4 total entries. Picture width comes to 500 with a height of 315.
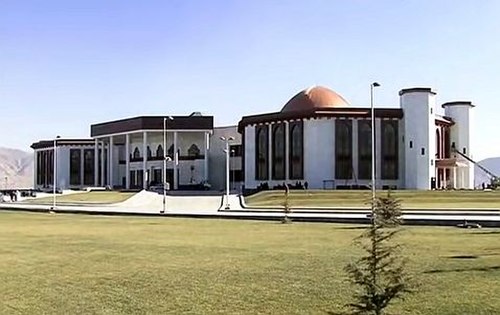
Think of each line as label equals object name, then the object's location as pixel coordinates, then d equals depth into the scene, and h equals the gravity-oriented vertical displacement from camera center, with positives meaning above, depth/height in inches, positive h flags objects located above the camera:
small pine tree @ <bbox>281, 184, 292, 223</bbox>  1409.9 -76.8
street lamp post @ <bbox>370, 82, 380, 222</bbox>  1912.4 +267.9
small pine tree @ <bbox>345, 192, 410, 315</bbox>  333.1 -47.2
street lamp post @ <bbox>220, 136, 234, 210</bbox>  2279.2 -57.7
